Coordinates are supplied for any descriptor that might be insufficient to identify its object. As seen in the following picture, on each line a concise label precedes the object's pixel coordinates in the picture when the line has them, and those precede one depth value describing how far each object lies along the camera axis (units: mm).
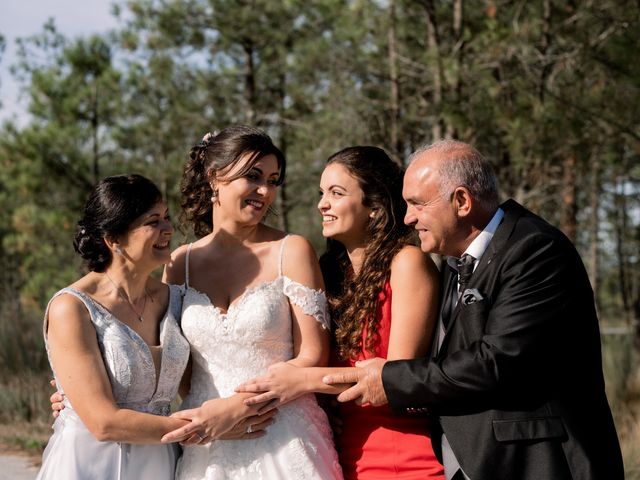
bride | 3568
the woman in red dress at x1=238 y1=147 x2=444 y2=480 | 3547
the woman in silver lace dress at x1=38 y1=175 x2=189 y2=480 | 3301
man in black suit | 2959
